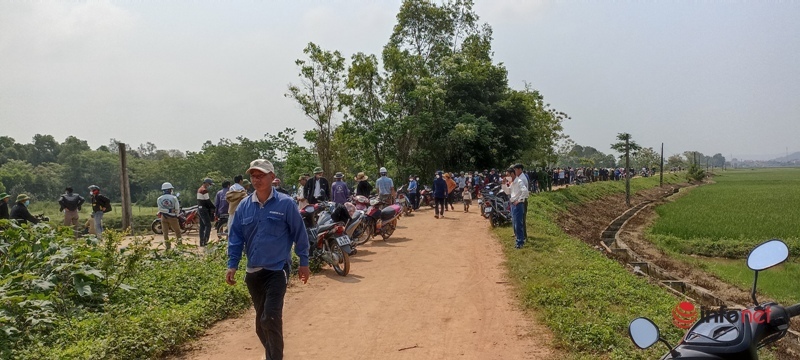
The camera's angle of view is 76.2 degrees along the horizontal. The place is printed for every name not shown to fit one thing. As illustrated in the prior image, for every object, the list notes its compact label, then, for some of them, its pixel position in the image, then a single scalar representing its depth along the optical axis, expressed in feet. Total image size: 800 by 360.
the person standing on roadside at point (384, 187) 46.16
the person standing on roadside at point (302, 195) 41.35
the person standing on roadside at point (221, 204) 40.19
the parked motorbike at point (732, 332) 6.82
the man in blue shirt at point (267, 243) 14.23
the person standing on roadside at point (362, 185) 43.70
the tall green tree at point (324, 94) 67.15
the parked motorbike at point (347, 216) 31.37
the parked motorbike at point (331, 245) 27.66
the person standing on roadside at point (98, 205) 41.45
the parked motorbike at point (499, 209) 46.29
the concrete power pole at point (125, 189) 34.04
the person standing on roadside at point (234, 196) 30.96
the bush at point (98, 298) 16.29
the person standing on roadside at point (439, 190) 51.31
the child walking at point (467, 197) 61.25
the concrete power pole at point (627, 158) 91.97
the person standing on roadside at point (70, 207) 41.50
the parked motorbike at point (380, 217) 38.83
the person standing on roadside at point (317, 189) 39.73
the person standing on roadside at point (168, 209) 39.06
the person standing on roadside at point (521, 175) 33.45
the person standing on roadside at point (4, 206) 34.35
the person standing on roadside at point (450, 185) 61.11
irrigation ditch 33.88
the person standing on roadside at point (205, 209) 39.52
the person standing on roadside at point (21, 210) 34.21
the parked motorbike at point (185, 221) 52.54
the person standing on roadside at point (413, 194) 62.49
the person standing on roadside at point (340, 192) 40.60
